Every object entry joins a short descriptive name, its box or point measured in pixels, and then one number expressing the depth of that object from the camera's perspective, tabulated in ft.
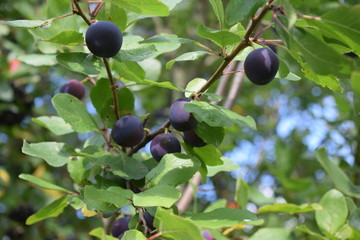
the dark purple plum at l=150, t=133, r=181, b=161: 1.48
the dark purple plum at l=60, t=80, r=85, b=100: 1.84
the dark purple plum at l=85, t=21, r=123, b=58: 1.40
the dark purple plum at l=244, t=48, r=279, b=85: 1.38
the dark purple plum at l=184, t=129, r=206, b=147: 1.47
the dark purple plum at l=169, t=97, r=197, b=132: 1.43
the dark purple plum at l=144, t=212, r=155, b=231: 1.41
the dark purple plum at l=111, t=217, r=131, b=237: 1.53
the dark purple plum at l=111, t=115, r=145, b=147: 1.53
